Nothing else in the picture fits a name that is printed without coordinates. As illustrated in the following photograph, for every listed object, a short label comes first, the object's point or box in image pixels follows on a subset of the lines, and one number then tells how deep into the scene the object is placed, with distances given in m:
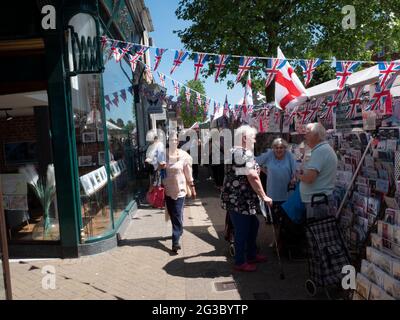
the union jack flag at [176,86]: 8.78
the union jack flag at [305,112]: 6.98
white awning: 4.58
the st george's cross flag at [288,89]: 6.40
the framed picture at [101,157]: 6.47
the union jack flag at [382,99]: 4.14
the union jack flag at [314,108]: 6.43
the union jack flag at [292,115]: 7.79
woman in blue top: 5.55
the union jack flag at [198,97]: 10.31
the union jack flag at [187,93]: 9.40
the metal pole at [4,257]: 2.99
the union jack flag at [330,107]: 5.74
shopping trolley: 4.02
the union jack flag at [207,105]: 11.34
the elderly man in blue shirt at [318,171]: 4.23
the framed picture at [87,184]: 6.02
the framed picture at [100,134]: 6.48
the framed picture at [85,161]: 6.04
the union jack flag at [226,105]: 11.43
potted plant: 6.20
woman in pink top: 5.77
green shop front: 5.59
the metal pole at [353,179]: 4.28
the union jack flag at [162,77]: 8.25
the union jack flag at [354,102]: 5.02
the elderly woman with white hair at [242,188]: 4.66
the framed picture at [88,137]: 6.19
